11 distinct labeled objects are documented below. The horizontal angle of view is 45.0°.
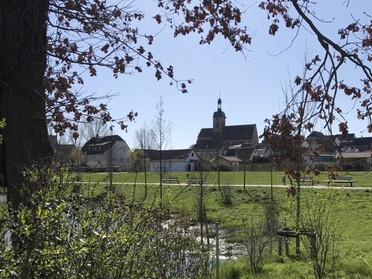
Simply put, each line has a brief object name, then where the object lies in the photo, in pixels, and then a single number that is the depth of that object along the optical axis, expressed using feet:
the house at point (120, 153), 185.84
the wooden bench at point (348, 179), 89.77
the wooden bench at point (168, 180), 101.96
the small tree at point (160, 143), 71.11
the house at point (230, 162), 164.58
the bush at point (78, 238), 7.06
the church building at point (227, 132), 286.66
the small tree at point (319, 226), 20.68
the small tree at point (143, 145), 87.56
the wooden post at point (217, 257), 21.81
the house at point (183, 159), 204.03
